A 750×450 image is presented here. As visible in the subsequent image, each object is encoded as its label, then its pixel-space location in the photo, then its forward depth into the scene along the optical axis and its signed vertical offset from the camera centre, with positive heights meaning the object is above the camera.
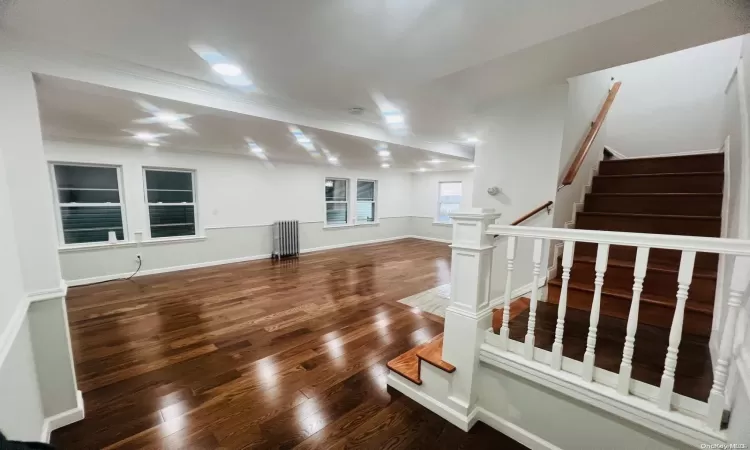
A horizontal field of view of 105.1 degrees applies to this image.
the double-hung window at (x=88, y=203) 4.29 -0.19
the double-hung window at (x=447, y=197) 8.38 -0.06
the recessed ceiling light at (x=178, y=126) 3.06 +0.73
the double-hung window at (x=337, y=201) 7.56 -0.20
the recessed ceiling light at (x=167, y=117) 2.63 +0.72
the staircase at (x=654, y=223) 2.09 -0.24
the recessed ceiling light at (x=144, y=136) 3.67 +0.74
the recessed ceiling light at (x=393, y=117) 3.07 +0.87
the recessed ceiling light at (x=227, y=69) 1.96 +0.86
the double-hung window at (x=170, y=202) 5.03 -0.19
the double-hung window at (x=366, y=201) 8.19 -0.20
